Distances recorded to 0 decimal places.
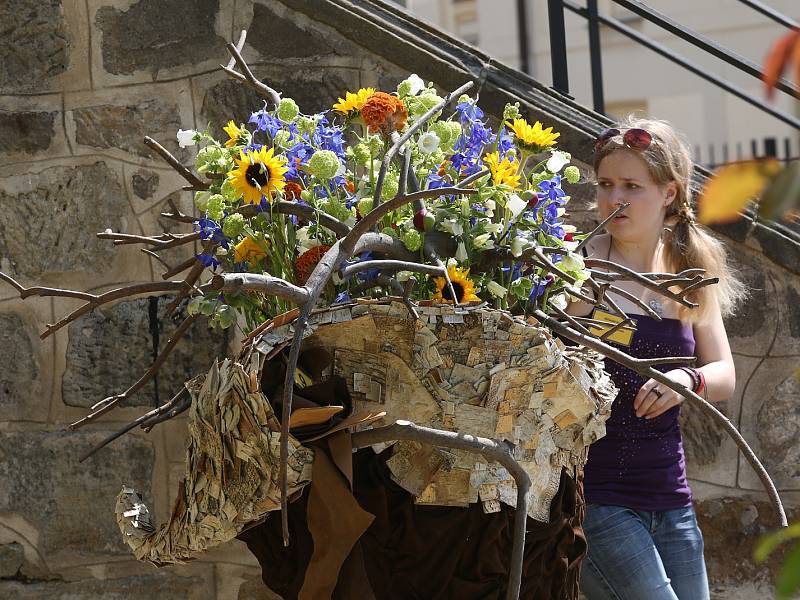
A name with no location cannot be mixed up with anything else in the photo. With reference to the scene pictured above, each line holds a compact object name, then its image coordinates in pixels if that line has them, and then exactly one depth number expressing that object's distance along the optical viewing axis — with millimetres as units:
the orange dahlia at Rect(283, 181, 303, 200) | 5095
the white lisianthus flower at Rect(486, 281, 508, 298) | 5060
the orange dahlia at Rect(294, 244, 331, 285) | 5010
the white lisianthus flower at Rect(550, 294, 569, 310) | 5181
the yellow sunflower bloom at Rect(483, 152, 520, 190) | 5109
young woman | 5723
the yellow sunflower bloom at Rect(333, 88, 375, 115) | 5101
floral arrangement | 5043
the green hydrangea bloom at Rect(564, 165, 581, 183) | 5237
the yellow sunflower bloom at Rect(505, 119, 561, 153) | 5176
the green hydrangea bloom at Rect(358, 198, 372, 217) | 5087
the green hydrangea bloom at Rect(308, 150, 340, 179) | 5017
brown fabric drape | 4975
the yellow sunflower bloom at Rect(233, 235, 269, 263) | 5093
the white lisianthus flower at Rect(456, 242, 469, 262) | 5057
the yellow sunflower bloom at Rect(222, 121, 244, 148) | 5138
